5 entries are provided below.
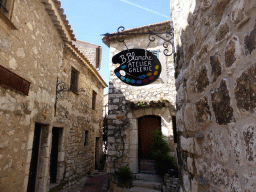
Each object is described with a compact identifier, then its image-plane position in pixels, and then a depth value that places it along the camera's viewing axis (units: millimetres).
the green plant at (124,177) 5723
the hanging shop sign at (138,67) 3334
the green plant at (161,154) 5512
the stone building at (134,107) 6227
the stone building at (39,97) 3291
